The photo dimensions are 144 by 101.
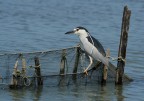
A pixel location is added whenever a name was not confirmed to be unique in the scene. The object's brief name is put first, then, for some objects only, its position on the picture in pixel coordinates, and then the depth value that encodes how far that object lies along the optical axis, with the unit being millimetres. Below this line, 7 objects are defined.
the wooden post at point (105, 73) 15848
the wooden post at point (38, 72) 14812
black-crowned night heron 15703
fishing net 14852
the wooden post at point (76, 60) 15743
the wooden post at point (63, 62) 15453
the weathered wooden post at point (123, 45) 15711
